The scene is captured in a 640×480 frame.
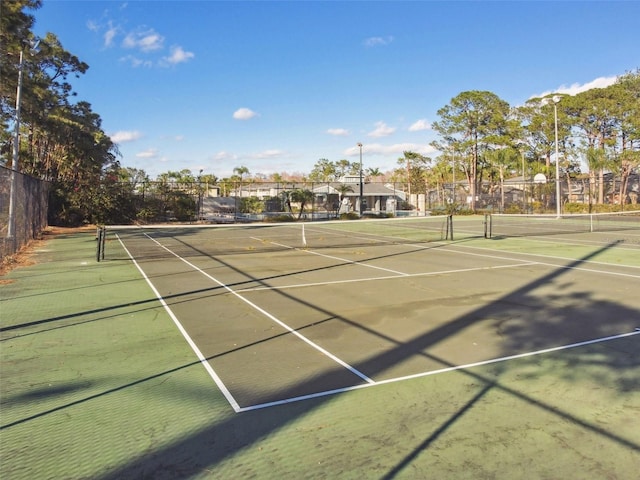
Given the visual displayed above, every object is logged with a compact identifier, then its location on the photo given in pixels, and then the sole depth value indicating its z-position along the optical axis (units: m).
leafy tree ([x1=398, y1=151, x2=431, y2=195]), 80.56
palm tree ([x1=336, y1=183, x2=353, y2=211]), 57.09
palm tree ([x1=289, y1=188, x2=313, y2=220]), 45.28
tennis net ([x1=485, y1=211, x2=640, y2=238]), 26.48
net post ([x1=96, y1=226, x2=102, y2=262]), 15.06
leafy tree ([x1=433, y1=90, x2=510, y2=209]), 58.09
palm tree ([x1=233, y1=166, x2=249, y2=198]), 104.75
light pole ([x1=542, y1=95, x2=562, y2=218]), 32.34
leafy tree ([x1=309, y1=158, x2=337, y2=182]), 98.50
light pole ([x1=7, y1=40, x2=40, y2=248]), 15.95
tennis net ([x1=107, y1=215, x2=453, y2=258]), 19.64
